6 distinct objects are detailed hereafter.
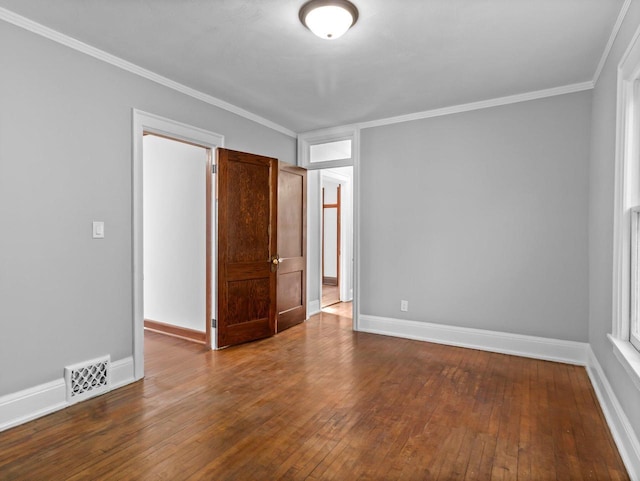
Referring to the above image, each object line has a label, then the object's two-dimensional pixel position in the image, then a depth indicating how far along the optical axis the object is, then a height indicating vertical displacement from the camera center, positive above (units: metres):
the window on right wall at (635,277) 2.21 -0.24
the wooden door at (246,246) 3.95 -0.10
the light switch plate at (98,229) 2.88 +0.06
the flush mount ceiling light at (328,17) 2.25 +1.41
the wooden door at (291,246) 4.70 -0.12
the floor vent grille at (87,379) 2.70 -1.10
